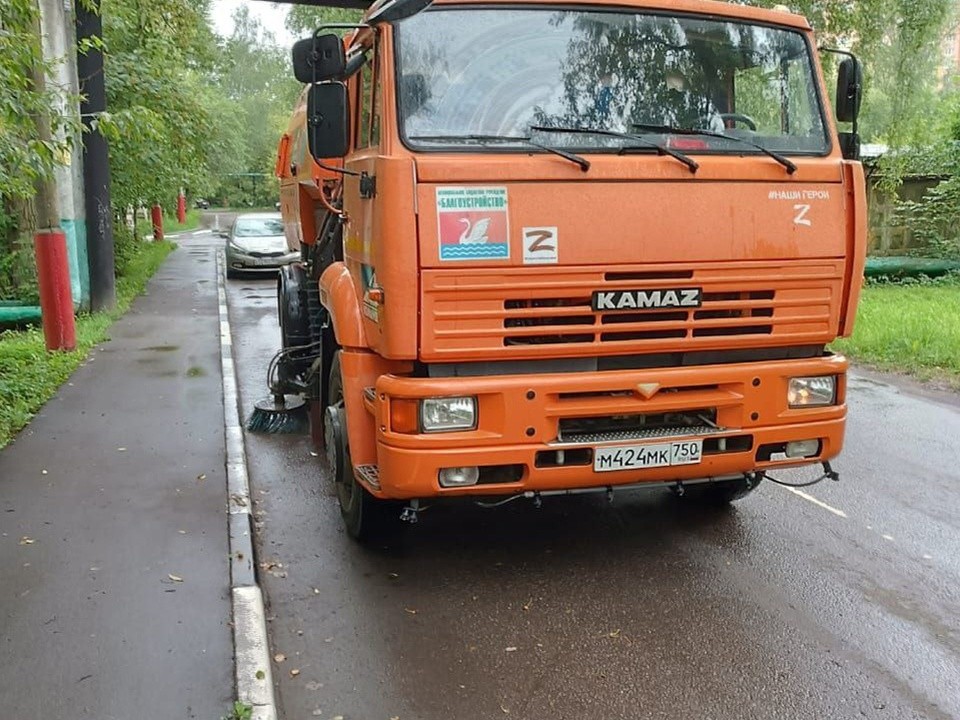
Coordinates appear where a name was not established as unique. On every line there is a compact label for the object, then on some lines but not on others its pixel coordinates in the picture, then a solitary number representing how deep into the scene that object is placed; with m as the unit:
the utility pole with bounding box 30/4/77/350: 9.88
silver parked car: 19.25
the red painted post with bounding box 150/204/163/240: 30.45
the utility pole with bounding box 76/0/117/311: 12.45
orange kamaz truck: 3.86
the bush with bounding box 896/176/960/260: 17.19
